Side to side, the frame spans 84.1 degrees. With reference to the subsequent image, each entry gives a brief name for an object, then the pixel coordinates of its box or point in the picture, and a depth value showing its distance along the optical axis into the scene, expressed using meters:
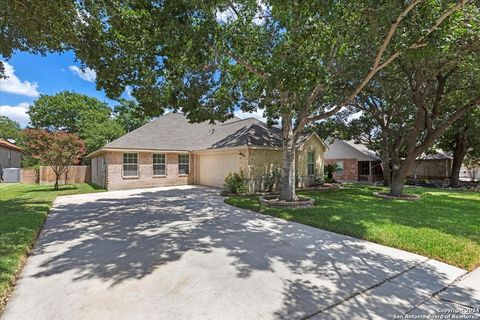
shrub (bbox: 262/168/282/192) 15.20
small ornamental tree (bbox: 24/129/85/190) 15.80
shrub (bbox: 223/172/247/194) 13.71
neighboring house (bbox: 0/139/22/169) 29.79
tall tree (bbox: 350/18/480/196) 7.45
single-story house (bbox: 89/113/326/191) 15.38
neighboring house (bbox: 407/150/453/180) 27.52
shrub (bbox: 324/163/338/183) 19.44
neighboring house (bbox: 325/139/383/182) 26.75
